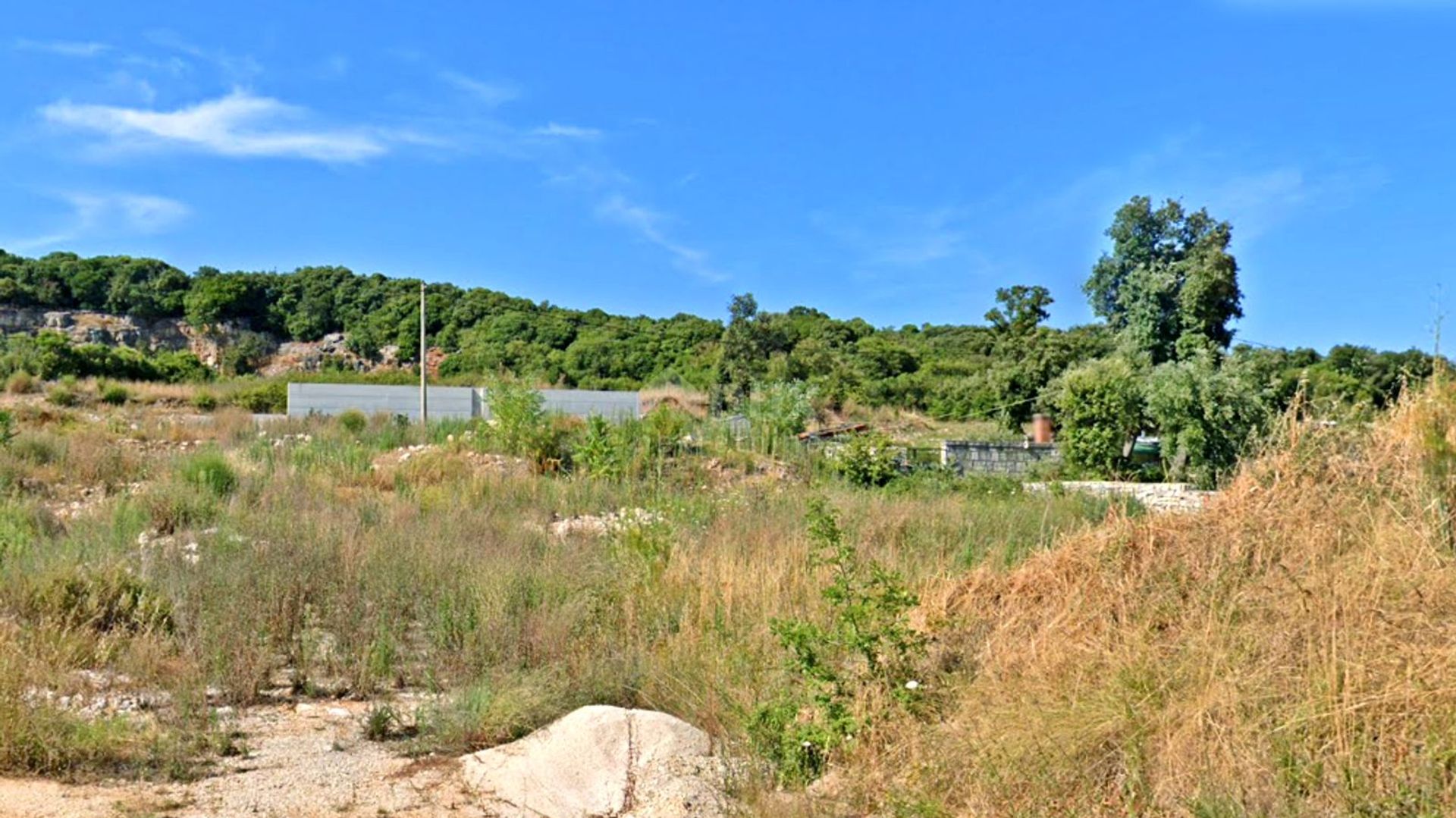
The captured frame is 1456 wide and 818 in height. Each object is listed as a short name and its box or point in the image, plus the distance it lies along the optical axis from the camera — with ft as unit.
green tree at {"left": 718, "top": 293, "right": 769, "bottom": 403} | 126.11
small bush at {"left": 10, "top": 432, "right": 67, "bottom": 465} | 46.55
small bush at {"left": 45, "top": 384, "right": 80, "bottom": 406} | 91.55
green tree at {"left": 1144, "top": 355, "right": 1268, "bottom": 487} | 62.80
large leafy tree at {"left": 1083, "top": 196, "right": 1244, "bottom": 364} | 84.64
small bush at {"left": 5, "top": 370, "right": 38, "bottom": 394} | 98.12
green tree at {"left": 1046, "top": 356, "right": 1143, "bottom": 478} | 67.21
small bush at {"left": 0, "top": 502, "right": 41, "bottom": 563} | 24.50
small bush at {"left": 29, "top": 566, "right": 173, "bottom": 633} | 19.22
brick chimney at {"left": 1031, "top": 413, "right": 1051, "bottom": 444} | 77.92
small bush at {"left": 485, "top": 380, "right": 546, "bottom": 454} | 51.70
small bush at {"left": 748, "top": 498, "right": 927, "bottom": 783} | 13.23
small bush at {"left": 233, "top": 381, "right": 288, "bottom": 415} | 103.14
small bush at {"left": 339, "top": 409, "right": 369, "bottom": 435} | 65.74
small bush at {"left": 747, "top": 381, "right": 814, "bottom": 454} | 58.80
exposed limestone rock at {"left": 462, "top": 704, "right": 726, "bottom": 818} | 13.00
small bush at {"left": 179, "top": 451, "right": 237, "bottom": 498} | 37.17
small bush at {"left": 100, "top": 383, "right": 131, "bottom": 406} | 97.76
